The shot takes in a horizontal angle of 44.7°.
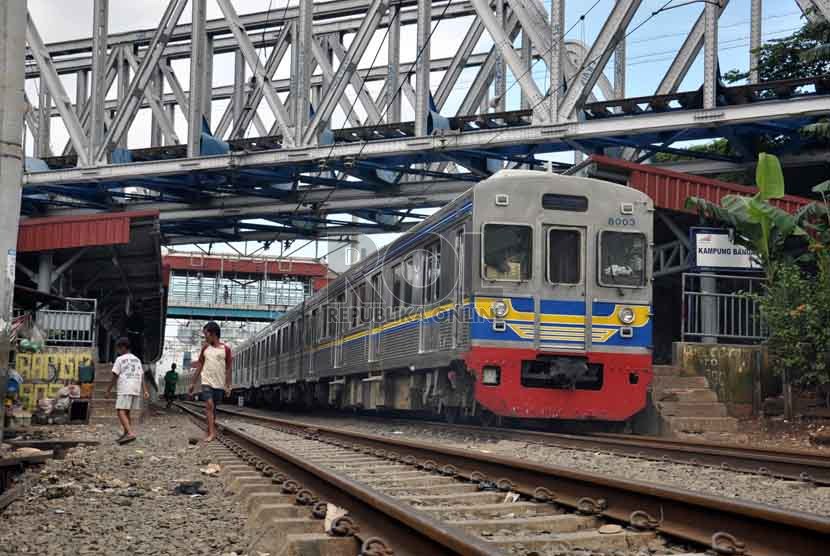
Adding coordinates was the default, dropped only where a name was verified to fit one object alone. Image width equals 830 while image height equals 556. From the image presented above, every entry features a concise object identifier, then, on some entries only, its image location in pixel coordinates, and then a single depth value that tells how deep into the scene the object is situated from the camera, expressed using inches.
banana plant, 581.9
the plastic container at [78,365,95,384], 695.9
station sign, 637.3
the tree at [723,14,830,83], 909.8
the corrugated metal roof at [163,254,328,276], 2022.6
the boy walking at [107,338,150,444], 476.4
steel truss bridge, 723.4
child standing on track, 461.1
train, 447.5
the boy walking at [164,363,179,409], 1186.0
